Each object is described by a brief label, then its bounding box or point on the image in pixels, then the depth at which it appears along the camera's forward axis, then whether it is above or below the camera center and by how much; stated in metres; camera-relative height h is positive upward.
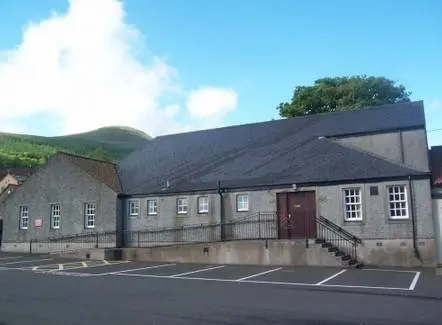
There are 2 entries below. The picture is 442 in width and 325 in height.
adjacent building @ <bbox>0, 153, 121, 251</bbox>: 29.19 +1.40
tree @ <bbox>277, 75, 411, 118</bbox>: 40.53 +10.99
